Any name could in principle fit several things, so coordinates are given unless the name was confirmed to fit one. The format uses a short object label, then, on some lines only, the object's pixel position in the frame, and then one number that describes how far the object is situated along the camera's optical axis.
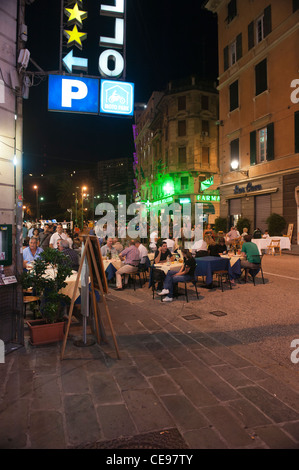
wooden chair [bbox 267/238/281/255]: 15.60
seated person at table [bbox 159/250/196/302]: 7.41
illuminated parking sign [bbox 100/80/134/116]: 7.50
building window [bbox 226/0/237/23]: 22.93
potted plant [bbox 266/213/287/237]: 18.19
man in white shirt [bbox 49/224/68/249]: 10.73
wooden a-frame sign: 4.23
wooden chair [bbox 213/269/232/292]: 8.26
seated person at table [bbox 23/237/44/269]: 7.11
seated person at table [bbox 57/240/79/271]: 7.56
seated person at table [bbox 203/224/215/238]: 15.65
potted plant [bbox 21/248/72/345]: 4.53
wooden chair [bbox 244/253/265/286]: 8.98
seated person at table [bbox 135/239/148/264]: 9.13
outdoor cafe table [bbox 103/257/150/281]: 9.06
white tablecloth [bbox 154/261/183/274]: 7.66
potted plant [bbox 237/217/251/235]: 21.02
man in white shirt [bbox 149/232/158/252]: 13.75
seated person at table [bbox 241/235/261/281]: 8.96
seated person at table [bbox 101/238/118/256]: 9.49
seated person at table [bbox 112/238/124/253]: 9.83
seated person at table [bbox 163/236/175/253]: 11.07
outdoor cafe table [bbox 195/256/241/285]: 8.16
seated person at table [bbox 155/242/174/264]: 8.65
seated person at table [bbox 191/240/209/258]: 9.45
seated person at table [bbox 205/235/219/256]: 9.11
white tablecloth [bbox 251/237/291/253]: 15.93
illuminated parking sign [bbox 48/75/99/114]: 7.00
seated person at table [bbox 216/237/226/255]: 9.68
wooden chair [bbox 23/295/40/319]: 5.35
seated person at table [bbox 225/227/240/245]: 16.13
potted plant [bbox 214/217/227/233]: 24.20
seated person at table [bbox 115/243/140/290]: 8.65
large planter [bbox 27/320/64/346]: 4.51
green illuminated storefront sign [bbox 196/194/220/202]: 35.44
